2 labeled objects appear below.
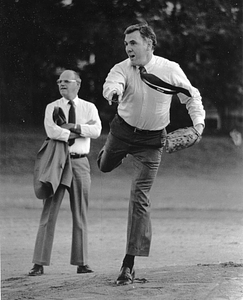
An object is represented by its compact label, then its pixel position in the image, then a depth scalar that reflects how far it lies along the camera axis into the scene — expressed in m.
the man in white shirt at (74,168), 9.78
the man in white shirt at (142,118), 8.96
